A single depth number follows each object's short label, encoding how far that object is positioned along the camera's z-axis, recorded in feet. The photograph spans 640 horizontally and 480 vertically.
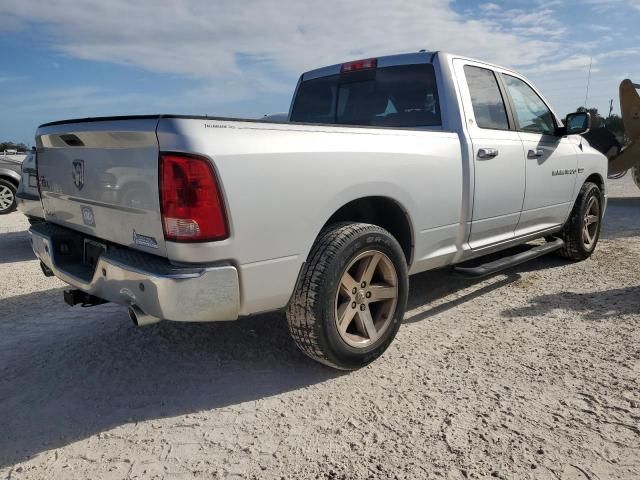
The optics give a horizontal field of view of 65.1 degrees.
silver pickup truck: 7.30
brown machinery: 31.12
